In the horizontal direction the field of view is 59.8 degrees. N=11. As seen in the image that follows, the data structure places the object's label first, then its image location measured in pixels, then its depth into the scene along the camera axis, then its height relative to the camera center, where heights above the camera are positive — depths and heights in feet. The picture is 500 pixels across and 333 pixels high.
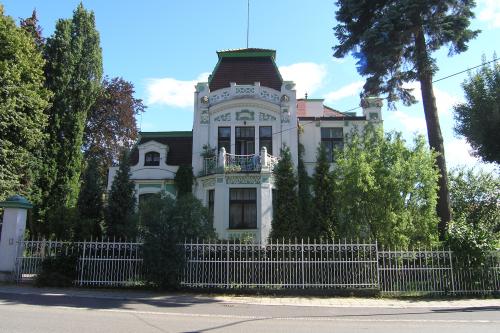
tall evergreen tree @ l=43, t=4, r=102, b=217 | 74.54 +27.47
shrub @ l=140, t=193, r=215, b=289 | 45.44 +1.57
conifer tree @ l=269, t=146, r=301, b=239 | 64.95 +6.09
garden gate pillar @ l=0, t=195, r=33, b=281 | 49.52 +1.56
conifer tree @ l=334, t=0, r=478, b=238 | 59.06 +28.72
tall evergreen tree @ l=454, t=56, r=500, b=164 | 60.83 +18.93
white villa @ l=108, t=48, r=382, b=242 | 72.54 +19.46
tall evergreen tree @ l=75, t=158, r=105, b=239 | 59.36 +6.60
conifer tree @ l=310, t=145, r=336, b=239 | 59.36 +6.25
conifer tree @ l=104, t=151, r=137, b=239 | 58.95 +6.15
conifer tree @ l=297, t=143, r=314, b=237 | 64.67 +9.11
